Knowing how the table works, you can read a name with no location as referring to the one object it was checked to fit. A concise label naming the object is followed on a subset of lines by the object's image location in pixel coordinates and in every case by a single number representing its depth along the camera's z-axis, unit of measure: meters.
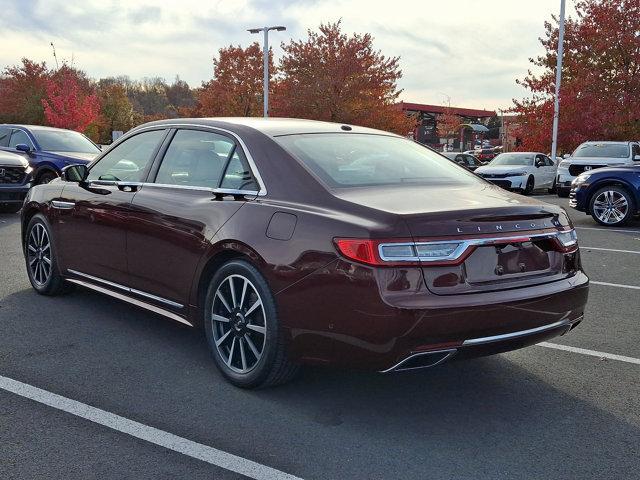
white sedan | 20.44
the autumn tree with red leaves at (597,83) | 25.64
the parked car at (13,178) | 12.12
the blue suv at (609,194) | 11.91
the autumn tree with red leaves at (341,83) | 29.78
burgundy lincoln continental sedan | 3.22
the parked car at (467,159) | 29.49
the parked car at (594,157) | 17.20
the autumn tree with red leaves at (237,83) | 39.28
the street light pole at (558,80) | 26.22
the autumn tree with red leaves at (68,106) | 39.00
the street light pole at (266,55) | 32.78
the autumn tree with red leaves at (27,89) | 45.72
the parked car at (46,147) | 13.12
